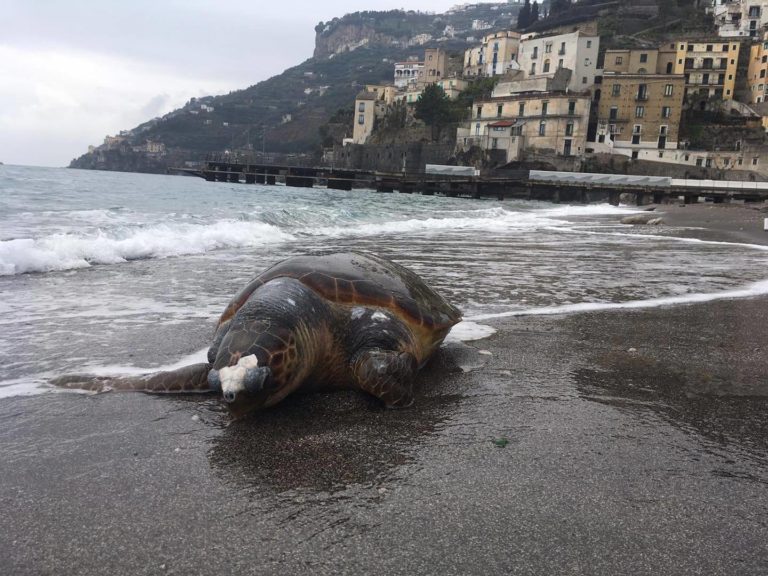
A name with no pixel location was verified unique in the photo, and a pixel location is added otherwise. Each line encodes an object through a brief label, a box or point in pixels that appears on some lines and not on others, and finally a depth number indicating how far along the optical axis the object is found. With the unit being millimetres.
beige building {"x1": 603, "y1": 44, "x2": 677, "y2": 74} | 68688
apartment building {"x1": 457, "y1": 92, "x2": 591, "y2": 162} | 64500
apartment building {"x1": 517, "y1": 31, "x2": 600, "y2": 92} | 70875
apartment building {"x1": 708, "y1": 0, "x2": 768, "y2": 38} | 73812
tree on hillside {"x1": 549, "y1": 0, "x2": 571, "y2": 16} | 99394
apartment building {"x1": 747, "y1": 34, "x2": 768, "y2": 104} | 64750
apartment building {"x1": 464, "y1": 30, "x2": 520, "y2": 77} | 89000
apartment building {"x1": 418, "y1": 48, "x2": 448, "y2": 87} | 101625
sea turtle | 2996
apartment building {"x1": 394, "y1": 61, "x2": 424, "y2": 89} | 135375
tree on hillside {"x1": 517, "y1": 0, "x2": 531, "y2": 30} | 103875
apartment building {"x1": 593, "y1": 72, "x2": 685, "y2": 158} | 63000
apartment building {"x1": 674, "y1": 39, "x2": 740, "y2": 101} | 67375
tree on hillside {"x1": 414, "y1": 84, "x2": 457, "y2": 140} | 80500
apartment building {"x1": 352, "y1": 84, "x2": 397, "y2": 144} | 95625
